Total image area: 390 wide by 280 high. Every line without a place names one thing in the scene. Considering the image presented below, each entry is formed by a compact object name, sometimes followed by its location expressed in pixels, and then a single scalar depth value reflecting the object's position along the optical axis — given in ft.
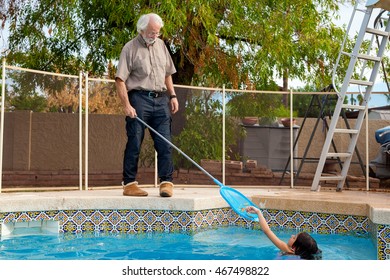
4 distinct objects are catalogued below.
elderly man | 21.94
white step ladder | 26.50
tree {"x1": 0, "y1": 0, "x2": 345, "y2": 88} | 39.06
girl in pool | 15.70
